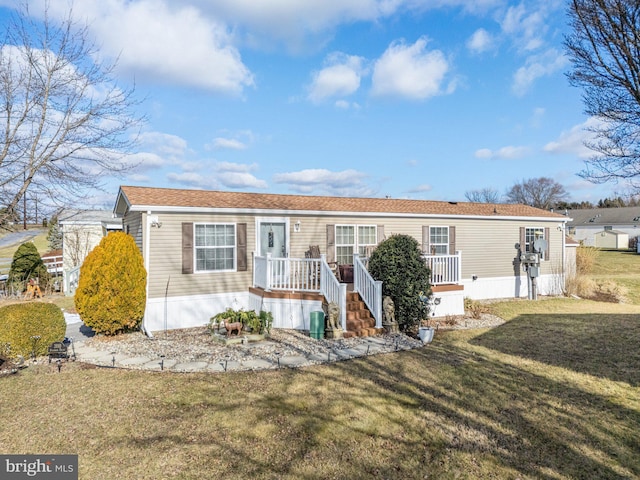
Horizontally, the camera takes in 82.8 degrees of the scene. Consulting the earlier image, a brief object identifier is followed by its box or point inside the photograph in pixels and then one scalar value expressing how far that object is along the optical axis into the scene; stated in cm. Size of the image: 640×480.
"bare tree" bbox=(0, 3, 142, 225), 903
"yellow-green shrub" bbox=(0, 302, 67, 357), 660
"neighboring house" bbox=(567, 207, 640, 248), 4247
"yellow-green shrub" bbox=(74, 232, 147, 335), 818
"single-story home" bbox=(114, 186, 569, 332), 920
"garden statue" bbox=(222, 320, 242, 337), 793
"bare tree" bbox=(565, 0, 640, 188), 784
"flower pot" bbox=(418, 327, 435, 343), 798
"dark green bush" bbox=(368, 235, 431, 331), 896
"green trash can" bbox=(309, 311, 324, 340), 829
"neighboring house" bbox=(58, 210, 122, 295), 1841
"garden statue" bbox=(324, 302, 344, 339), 828
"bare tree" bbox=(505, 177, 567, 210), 5256
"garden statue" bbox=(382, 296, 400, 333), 876
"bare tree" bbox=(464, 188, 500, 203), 5562
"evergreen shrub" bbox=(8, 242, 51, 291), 1478
